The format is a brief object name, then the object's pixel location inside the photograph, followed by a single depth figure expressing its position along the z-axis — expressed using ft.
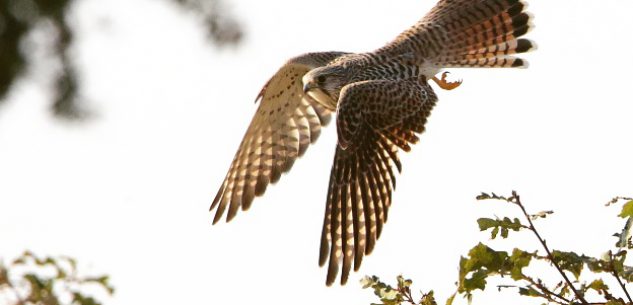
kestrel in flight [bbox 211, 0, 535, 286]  54.85
